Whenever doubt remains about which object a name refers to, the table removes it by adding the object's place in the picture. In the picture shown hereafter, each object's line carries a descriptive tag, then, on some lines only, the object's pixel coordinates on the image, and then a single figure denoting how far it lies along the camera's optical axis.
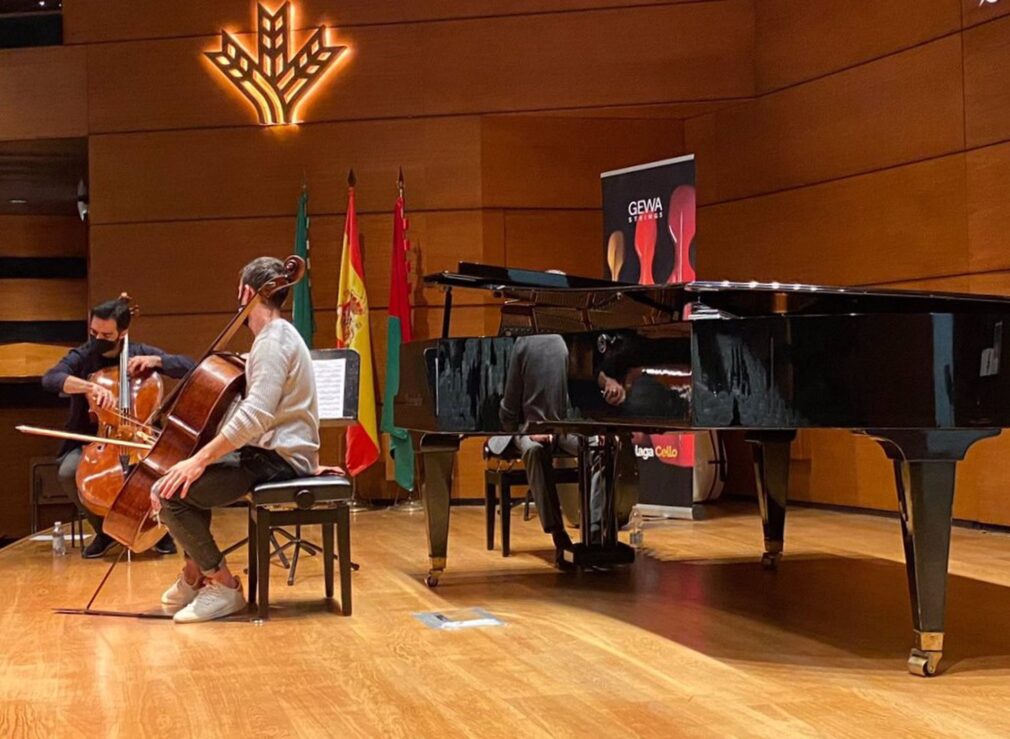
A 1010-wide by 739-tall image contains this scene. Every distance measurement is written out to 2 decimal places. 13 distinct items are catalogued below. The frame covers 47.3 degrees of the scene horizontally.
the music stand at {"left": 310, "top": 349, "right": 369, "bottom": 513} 4.60
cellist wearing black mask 5.10
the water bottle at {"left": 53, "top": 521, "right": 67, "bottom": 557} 5.51
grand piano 2.82
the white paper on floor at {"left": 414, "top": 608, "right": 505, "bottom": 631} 3.61
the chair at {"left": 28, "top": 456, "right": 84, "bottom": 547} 6.38
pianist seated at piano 3.70
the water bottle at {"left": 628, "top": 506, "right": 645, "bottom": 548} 5.29
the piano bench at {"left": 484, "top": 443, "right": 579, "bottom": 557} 4.86
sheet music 4.63
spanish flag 7.08
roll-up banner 6.28
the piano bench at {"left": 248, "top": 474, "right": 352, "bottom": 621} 3.67
